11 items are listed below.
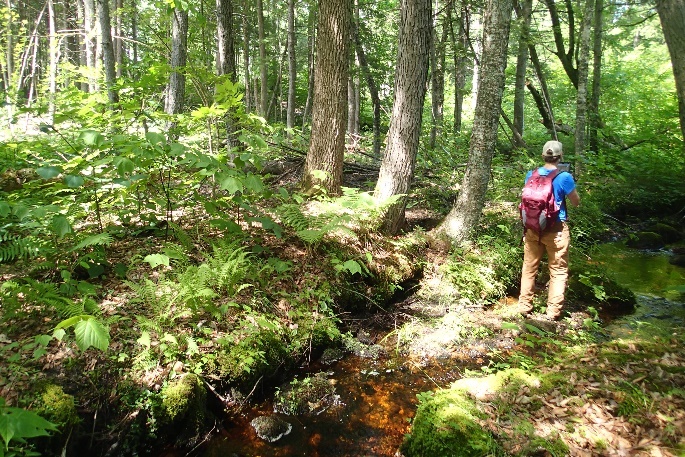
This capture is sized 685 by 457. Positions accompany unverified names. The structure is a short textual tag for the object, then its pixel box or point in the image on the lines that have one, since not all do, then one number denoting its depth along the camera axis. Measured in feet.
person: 17.15
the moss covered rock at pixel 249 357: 12.58
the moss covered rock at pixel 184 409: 10.90
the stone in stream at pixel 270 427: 11.73
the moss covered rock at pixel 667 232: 33.60
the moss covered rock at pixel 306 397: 12.94
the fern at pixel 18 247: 12.10
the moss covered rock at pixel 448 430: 9.54
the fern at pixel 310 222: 17.28
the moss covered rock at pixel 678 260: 28.04
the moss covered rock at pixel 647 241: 32.40
